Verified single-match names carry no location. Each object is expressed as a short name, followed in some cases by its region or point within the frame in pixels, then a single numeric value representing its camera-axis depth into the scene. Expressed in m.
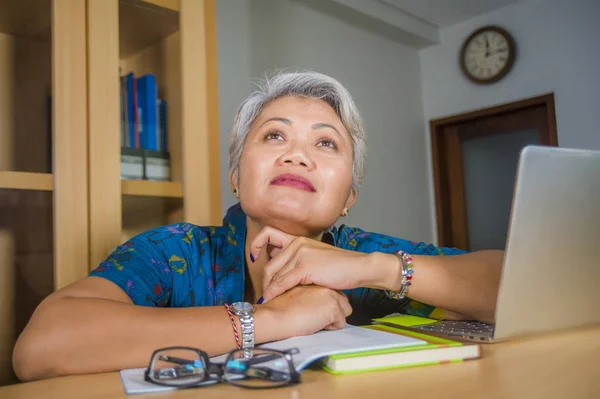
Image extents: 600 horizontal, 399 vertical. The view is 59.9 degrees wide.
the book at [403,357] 0.59
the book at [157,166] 1.58
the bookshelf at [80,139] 1.30
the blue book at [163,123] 1.61
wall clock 3.59
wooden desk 0.50
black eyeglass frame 0.55
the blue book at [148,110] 1.58
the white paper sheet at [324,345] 0.58
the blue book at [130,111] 1.53
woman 0.74
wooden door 3.64
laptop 0.68
